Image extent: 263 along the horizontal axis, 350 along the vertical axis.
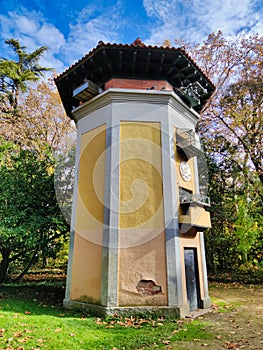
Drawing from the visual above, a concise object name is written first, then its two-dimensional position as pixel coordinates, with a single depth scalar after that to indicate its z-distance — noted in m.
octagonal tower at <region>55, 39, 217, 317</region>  7.15
